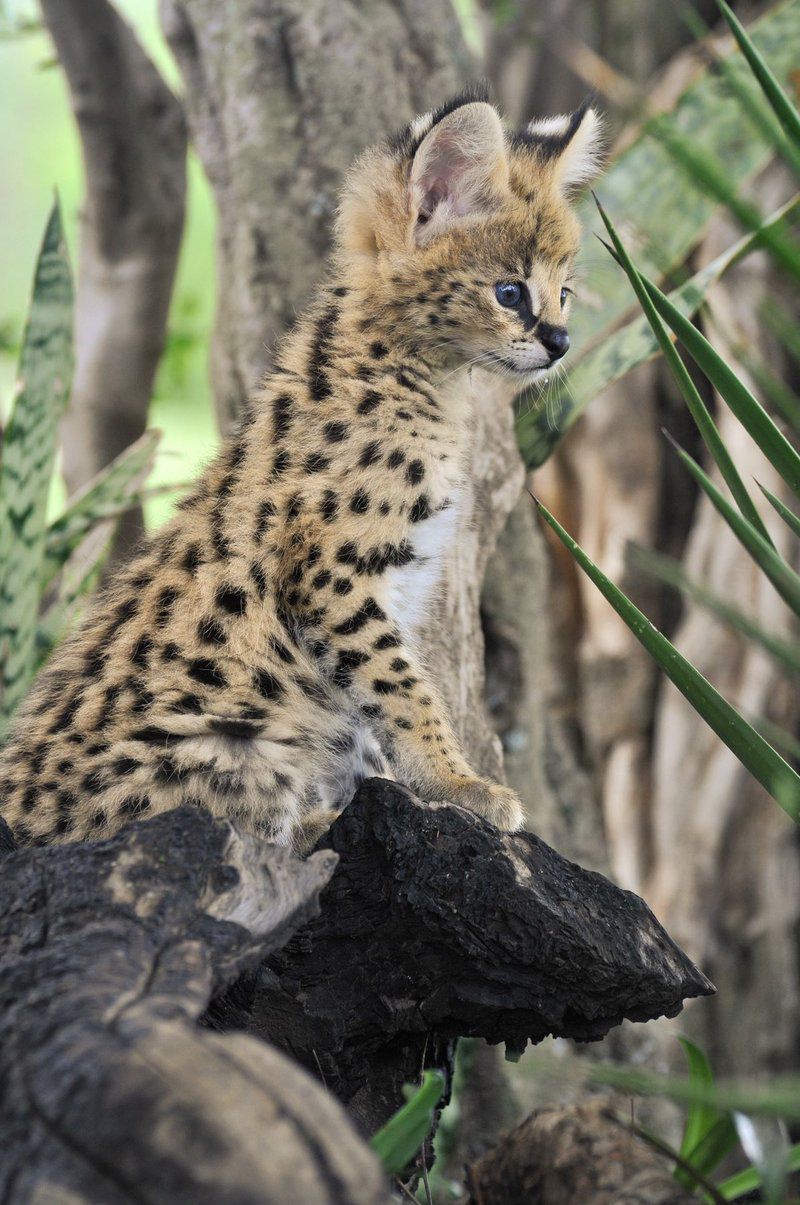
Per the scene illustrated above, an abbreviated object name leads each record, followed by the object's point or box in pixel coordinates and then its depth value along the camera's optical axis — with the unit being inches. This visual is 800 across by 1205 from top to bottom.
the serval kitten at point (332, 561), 201.6
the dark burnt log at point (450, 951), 198.3
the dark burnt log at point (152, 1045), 152.2
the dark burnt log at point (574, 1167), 196.0
